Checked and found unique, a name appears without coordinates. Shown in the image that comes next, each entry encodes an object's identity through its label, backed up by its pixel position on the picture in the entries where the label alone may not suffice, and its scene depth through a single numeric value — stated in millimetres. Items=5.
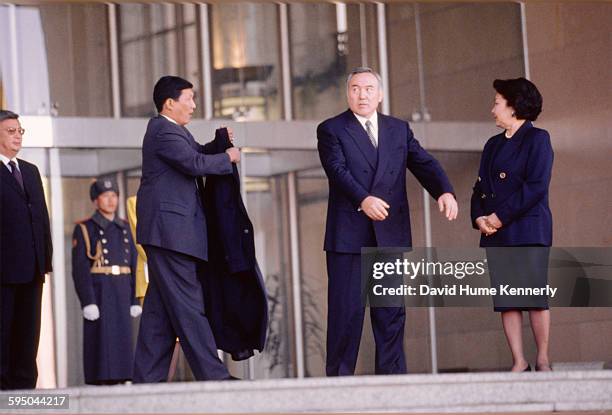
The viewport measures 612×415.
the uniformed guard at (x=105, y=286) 18586
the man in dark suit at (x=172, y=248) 13741
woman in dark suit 14225
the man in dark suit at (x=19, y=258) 14333
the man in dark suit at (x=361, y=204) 13956
